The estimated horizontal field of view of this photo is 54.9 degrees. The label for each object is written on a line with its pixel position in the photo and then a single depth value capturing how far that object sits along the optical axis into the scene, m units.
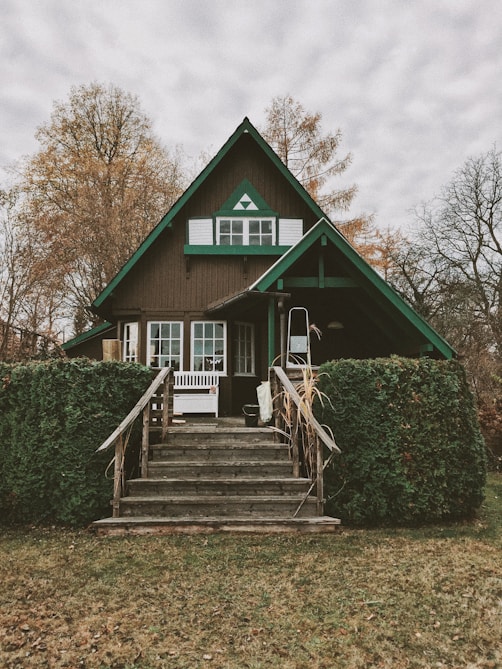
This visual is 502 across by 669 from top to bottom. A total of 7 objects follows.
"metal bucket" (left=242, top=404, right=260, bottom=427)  8.41
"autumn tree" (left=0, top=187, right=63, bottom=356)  12.42
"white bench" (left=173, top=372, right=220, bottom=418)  10.89
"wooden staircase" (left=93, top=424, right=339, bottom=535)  5.71
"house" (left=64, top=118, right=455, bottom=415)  11.76
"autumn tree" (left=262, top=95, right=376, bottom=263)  18.88
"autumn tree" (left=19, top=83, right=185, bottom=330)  21.02
